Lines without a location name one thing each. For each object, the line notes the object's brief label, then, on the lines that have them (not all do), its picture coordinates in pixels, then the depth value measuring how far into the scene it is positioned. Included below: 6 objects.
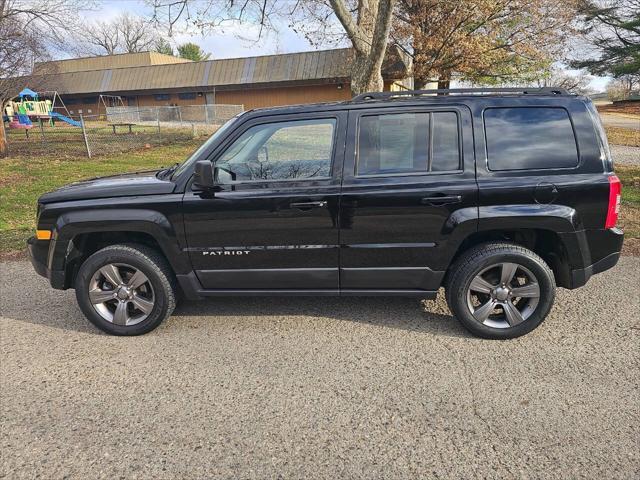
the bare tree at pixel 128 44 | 67.04
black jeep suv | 3.41
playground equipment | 27.20
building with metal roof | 29.56
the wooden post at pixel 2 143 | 15.06
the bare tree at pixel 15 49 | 12.95
